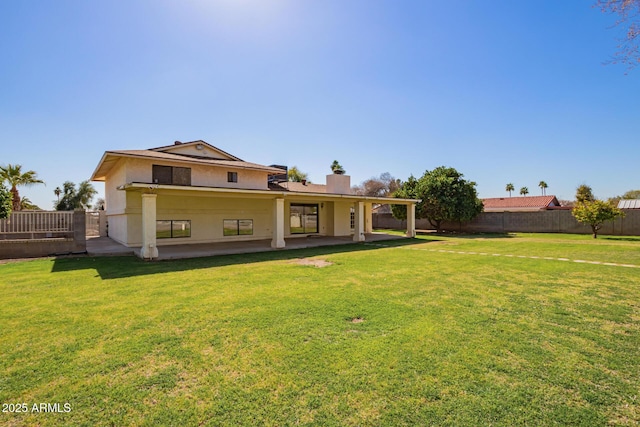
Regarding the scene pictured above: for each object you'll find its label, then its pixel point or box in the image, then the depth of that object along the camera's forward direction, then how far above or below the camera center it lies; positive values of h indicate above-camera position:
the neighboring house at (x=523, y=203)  39.65 +1.55
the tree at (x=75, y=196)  36.47 +2.93
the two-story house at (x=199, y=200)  13.78 +0.97
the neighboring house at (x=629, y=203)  25.12 +0.81
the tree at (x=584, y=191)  47.19 +3.62
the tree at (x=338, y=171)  20.03 +3.05
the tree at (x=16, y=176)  23.78 +3.56
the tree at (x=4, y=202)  11.07 +0.67
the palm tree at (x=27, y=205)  30.27 +1.59
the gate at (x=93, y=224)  21.70 -0.35
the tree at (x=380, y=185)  62.06 +6.50
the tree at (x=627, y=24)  4.74 +3.12
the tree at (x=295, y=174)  46.06 +6.63
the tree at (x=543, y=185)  70.01 +6.75
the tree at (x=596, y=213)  18.03 +0.02
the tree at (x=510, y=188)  69.46 +6.16
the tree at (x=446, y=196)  23.97 +1.51
